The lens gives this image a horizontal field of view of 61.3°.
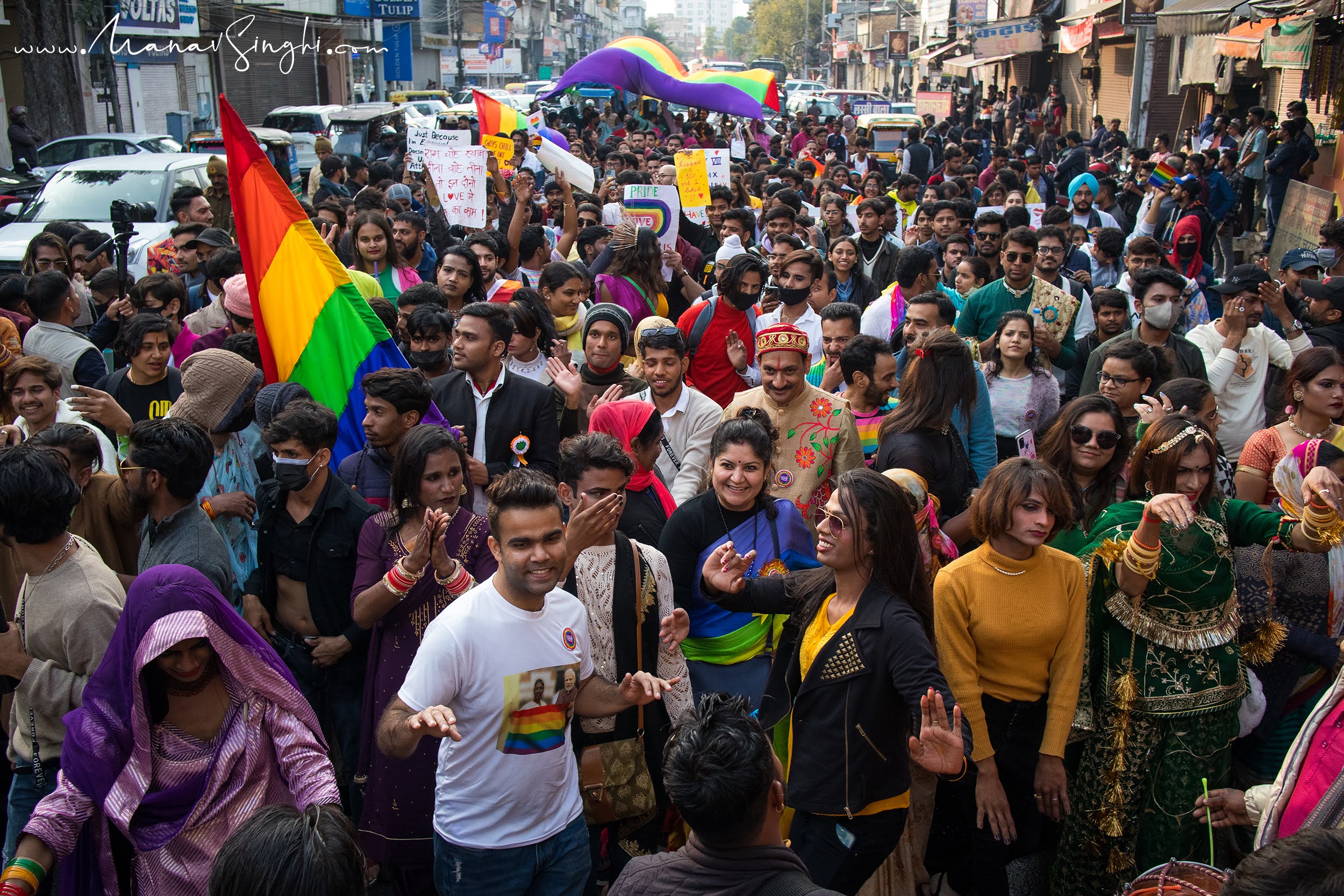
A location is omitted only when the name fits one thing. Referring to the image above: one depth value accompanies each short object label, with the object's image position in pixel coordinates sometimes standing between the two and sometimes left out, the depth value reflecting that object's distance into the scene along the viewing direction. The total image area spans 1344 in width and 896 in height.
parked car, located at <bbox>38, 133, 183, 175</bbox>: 19.94
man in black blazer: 5.14
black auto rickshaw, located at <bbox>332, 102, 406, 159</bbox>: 25.05
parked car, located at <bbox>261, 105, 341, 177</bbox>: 26.84
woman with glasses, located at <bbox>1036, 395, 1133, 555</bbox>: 4.50
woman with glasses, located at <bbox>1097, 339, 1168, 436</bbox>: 5.35
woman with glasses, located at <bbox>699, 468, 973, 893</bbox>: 3.28
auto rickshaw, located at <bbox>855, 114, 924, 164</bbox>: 23.44
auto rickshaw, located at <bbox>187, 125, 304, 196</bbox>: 17.66
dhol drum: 2.79
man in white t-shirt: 3.12
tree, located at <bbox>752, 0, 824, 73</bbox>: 109.06
